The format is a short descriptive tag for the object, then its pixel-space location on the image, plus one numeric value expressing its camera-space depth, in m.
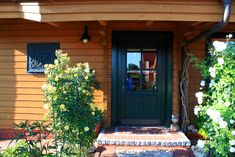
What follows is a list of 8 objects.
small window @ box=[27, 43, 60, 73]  3.45
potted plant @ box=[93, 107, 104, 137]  2.50
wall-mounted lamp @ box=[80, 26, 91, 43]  3.30
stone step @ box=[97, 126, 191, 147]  2.85
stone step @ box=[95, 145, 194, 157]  2.66
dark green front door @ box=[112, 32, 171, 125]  3.51
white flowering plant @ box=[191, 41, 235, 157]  2.13
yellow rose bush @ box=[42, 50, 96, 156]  2.30
